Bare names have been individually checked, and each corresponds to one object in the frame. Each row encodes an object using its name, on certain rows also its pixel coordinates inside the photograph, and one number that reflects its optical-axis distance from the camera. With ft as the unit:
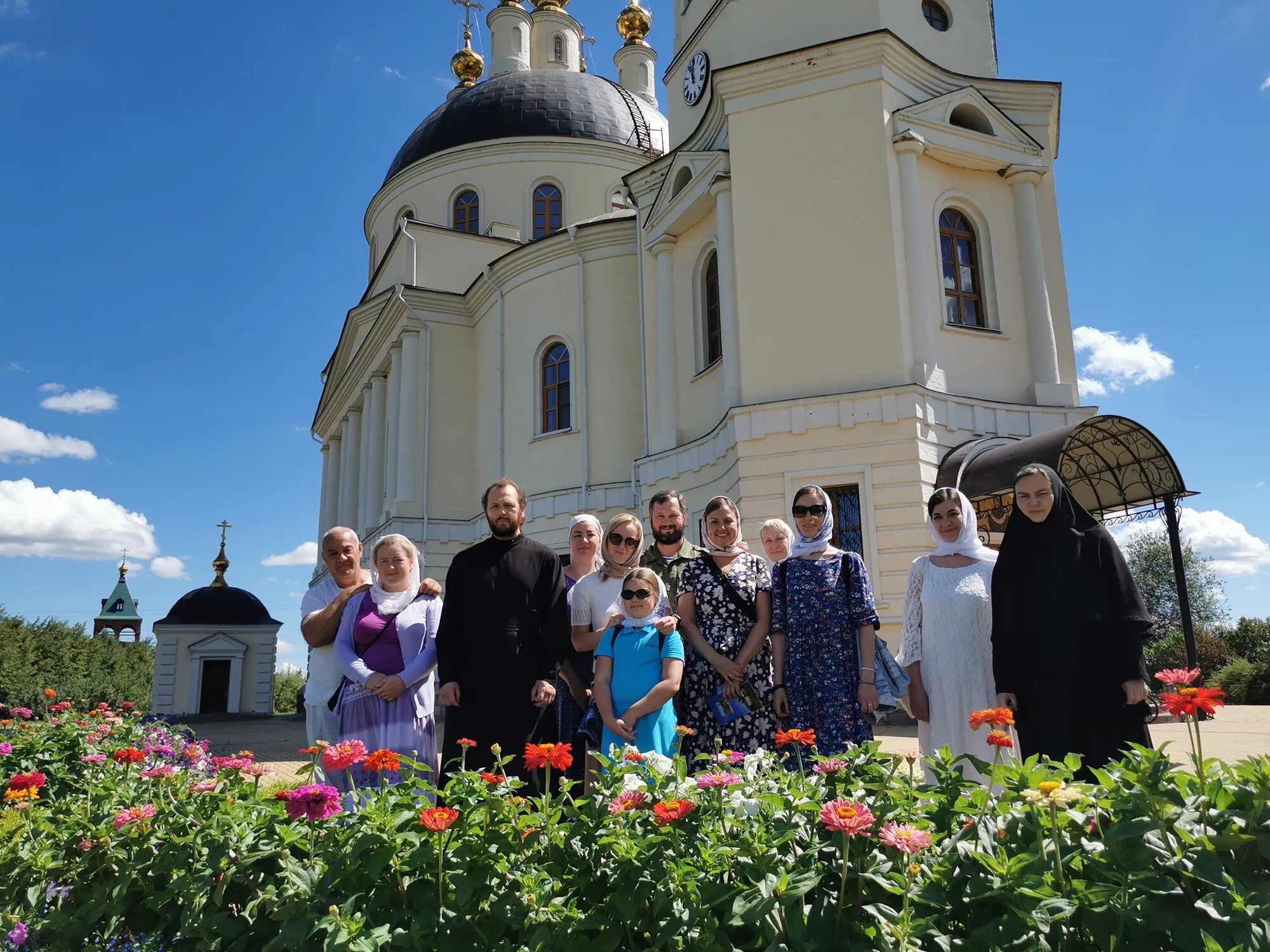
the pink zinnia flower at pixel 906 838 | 5.86
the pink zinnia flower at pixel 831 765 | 7.61
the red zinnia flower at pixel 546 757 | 7.67
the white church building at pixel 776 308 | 38.73
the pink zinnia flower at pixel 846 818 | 5.82
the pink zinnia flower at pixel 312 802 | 7.20
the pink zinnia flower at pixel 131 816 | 8.36
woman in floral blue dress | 14.23
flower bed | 5.65
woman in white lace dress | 14.25
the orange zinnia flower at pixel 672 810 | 6.38
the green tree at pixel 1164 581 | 118.01
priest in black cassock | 13.67
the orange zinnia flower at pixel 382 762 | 7.32
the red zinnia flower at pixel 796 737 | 8.28
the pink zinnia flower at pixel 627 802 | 7.09
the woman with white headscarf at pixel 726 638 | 14.32
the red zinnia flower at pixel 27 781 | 10.02
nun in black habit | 12.52
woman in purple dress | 13.85
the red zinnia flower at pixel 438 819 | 6.22
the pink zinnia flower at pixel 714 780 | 7.10
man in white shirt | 14.67
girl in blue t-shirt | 13.16
